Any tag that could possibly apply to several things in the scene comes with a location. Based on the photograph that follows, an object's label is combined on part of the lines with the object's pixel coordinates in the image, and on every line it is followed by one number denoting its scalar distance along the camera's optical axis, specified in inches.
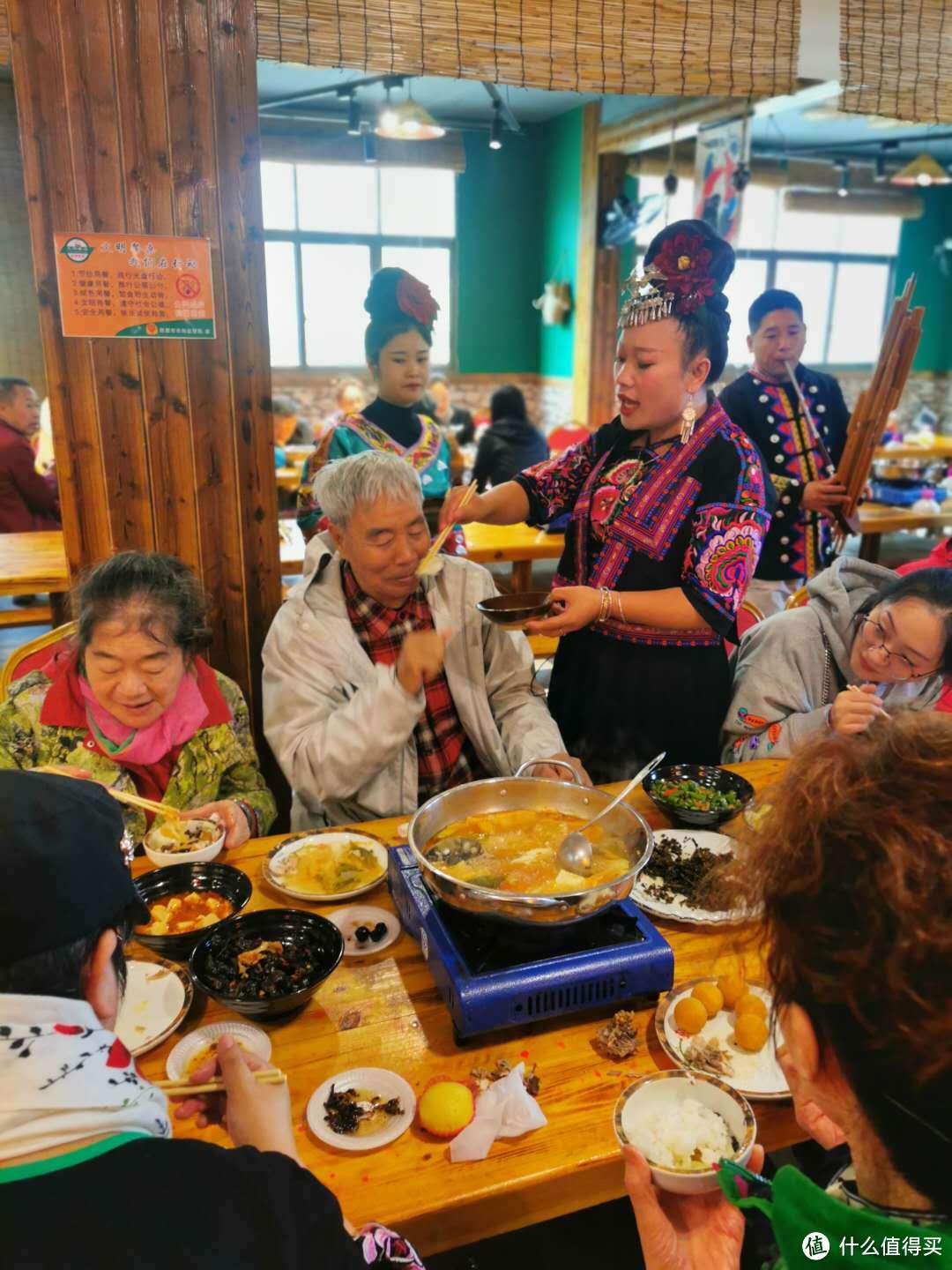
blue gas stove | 48.9
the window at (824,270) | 463.8
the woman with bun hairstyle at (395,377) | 122.0
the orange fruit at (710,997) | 53.2
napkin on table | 44.1
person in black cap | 29.8
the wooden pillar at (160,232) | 81.7
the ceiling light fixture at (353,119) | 282.8
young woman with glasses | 81.4
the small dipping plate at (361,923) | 59.2
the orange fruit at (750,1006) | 52.3
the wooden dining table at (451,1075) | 42.5
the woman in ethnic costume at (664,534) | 83.3
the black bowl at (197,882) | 62.8
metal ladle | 56.9
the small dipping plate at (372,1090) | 44.3
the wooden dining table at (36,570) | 147.2
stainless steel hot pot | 48.4
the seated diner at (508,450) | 220.2
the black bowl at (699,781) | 73.5
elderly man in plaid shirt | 75.2
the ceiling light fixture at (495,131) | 261.0
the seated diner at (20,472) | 213.8
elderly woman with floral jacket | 75.2
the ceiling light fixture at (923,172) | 319.0
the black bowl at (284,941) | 50.4
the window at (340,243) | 397.7
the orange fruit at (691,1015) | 51.2
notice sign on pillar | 84.7
